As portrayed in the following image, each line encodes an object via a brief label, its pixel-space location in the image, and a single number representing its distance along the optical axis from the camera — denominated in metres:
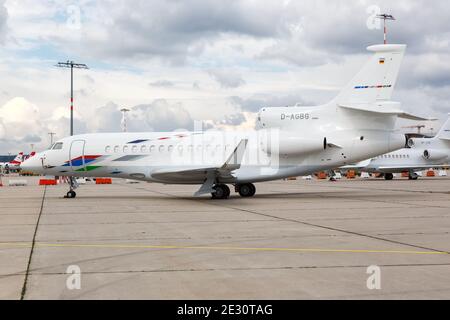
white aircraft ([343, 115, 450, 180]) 47.41
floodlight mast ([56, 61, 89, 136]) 48.72
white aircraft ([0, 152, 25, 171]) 89.92
